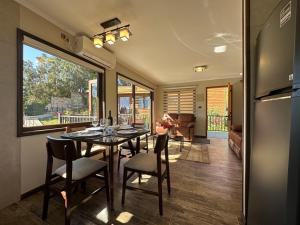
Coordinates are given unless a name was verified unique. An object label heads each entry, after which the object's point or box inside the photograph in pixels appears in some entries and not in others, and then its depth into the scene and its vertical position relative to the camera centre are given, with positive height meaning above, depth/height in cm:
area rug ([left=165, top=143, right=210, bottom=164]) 333 -106
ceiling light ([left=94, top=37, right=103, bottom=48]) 220 +103
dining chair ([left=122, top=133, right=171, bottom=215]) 159 -61
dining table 148 -29
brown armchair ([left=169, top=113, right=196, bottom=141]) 516 -55
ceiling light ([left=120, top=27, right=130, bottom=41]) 206 +107
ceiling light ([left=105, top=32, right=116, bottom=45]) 211 +104
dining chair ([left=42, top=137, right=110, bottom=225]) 131 -61
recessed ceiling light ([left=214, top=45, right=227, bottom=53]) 298 +129
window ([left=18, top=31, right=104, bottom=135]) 197 +36
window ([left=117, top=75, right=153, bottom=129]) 459 +37
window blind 634 +46
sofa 326 -67
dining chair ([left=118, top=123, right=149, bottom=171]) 251 -63
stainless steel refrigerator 61 -5
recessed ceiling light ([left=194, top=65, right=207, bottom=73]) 420 +124
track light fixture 208 +112
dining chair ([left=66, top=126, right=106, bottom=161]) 215 -62
